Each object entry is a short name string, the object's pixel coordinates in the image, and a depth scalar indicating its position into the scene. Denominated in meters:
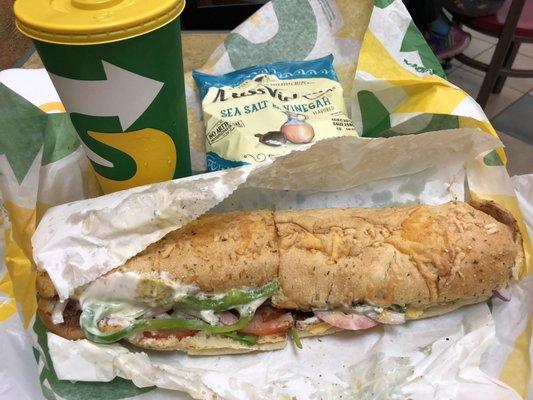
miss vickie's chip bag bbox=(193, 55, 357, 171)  0.34
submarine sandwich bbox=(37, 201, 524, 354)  0.28
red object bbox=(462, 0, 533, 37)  0.60
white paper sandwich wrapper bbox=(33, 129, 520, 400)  0.26
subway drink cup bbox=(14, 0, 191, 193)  0.22
